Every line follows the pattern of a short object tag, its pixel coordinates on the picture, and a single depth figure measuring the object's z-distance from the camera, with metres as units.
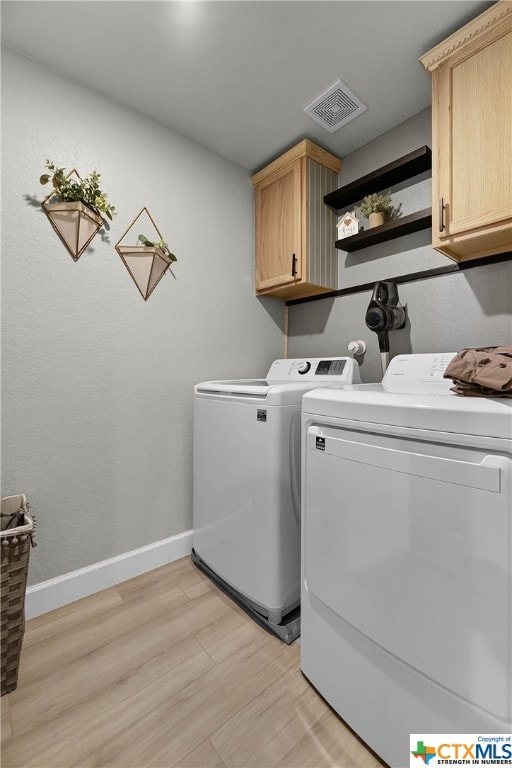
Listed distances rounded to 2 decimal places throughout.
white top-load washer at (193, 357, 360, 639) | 1.36
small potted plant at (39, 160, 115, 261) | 1.49
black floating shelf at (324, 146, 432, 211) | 1.65
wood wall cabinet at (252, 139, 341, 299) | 1.99
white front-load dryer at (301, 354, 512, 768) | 0.70
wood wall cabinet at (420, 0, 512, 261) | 1.23
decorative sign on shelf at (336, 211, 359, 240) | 1.96
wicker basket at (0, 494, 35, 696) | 1.12
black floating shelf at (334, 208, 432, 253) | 1.65
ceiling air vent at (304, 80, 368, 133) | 1.63
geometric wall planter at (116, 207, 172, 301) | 1.73
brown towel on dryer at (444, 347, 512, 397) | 0.79
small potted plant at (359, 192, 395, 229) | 1.82
